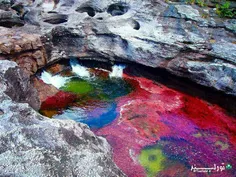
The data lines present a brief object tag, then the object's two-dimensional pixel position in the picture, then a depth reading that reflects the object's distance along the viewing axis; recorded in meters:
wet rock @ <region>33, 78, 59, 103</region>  11.81
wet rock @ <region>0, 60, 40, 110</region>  8.05
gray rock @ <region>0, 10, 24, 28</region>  13.68
